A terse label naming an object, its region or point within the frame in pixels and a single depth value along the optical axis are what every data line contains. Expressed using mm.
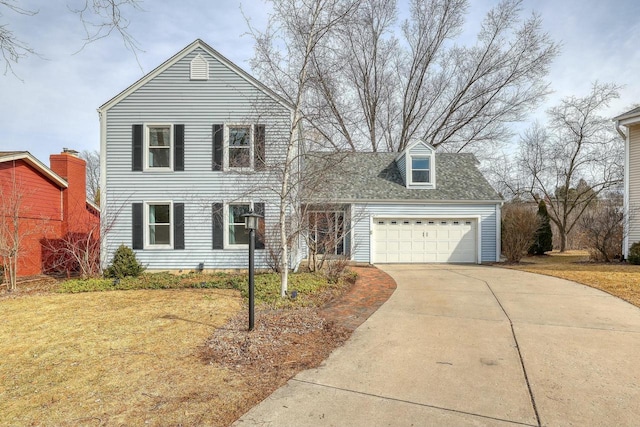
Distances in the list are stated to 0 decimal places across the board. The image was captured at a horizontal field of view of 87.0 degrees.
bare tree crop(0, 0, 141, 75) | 3197
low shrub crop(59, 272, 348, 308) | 7042
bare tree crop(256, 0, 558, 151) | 21391
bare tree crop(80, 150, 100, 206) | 34275
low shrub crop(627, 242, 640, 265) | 12312
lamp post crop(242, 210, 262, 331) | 4922
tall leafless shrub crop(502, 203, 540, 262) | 13777
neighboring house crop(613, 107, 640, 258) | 13141
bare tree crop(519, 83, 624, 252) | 20984
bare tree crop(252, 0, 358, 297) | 6688
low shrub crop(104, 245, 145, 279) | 10102
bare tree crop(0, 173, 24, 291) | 9047
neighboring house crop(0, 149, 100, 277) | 10492
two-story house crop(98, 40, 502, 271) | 11141
